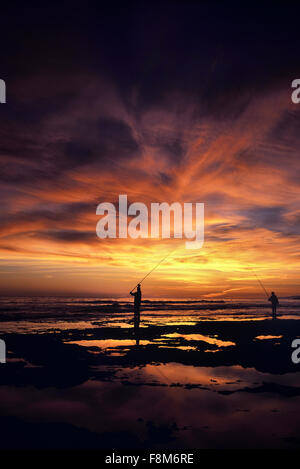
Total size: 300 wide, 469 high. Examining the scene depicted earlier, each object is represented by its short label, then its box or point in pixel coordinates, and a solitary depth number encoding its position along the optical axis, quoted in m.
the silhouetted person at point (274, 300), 31.05
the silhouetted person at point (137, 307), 22.53
